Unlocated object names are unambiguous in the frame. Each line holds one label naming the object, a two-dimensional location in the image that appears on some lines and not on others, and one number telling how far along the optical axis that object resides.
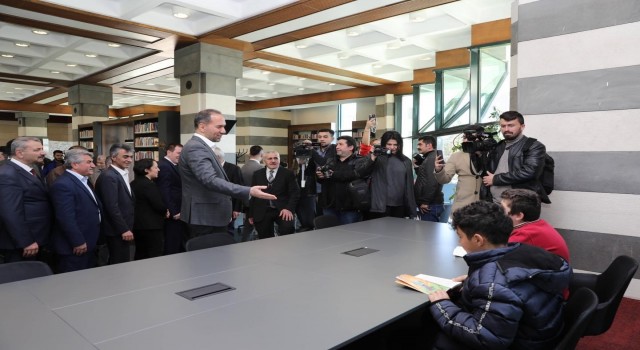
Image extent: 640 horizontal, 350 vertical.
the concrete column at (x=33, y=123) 14.82
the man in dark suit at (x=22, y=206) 2.93
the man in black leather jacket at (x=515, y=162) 3.29
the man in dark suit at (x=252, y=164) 6.14
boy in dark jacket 1.51
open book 1.88
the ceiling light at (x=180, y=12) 5.68
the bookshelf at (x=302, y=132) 15.42
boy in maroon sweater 2.29
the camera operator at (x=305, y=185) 4.89
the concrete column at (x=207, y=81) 6.71
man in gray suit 2.95
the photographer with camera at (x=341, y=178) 4.39
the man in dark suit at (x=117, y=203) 3.66
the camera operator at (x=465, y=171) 3.87
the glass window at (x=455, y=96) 8.33
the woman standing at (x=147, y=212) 4.07
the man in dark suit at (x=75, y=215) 3.07
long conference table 1.38
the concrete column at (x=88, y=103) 10.62
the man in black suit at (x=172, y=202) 4.48
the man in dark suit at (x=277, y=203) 4.82
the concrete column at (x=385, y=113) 11.70
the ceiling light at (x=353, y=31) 6.89
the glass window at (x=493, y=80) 6.96
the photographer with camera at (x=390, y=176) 4.32
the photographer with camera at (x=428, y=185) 4.96
